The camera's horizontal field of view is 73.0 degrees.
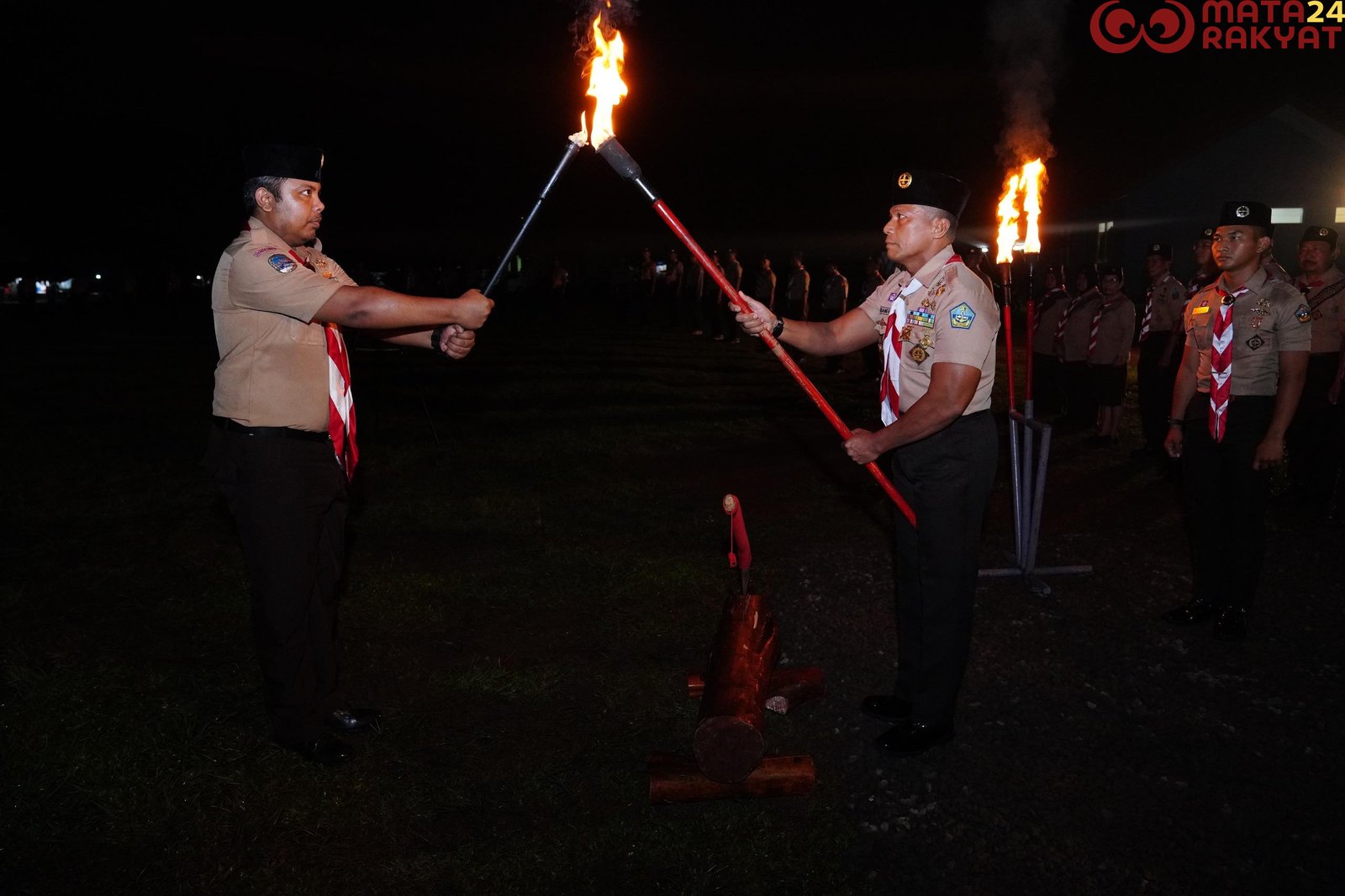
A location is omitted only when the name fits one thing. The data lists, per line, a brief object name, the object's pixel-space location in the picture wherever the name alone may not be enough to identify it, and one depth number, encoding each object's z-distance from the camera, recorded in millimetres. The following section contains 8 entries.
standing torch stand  6086
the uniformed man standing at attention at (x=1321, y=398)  7648
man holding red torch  3803
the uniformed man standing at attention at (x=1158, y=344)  10438
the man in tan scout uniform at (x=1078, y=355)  12391
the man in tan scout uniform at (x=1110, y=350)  11312
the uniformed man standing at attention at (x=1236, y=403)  5176
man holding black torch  3635
